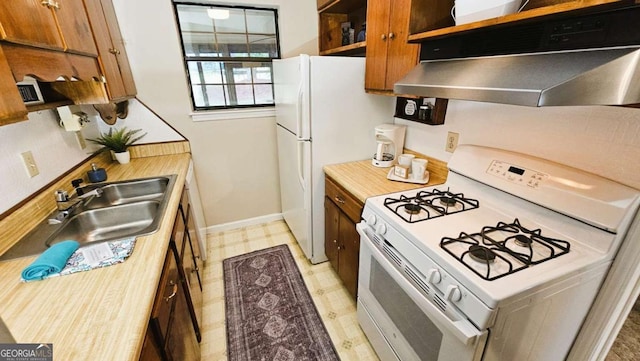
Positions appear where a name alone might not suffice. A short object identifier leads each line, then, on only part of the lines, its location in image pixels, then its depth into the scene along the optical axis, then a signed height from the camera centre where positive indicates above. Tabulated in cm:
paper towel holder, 158 -20
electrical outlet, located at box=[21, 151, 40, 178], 129 -37
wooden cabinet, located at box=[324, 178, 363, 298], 169 -99
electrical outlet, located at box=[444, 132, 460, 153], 163 -35
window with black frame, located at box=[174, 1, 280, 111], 228 +26
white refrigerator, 183 -27
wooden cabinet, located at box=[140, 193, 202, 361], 88 -87
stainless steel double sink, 112 -63
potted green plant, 207 -42
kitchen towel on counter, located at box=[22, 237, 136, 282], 93 -60
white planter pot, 211 -55
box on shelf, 98 +26
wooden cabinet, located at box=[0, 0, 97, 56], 79 +20
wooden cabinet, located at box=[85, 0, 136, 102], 146 +20
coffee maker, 190 -43
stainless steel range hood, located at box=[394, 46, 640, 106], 70 +1
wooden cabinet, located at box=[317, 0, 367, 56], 217 +52
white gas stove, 85 -58
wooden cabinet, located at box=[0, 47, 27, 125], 71 -4
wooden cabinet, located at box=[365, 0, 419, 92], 144 +20
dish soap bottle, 171 -55
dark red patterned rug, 162 -152
